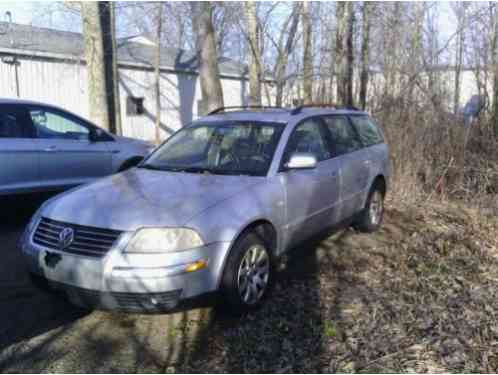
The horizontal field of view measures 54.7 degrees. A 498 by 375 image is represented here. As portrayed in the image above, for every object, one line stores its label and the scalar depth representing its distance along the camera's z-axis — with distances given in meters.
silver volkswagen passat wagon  3.38
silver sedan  6.35
